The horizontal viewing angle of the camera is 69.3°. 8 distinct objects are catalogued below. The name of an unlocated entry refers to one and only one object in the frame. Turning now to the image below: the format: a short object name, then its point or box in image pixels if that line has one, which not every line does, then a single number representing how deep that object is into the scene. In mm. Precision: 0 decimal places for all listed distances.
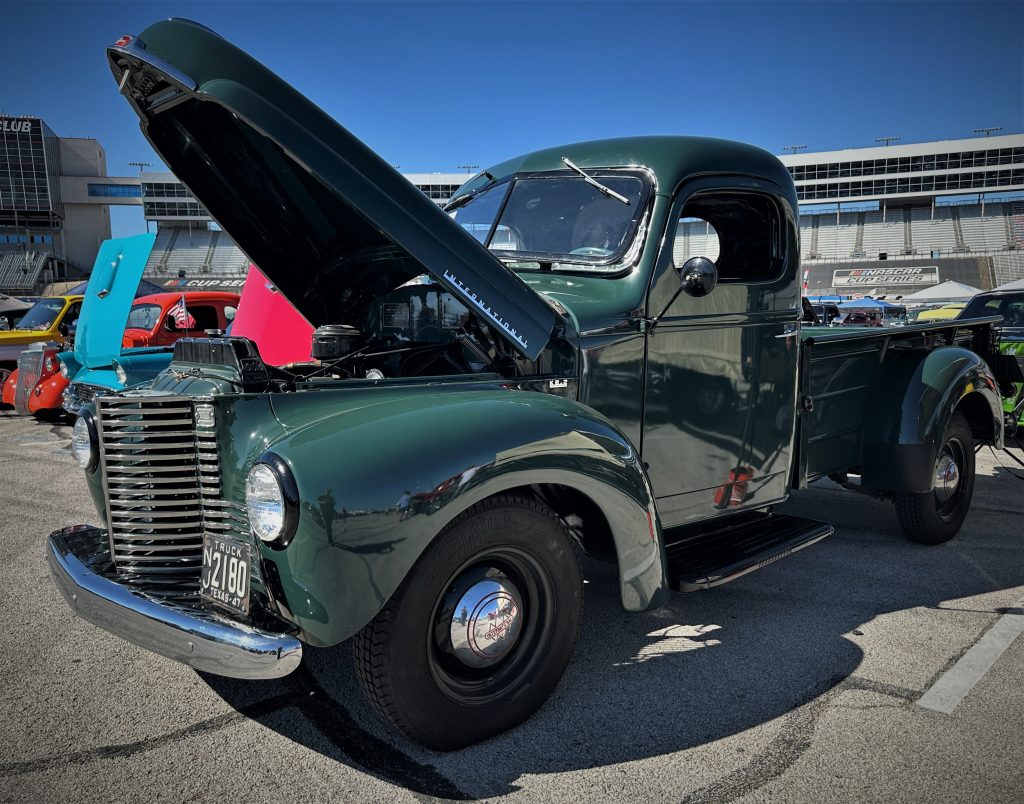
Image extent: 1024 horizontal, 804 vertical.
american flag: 5762
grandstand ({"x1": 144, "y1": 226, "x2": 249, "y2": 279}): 59281
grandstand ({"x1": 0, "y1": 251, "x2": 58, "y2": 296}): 58156
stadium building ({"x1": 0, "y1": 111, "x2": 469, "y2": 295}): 59969
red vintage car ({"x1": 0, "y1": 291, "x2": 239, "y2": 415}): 9953
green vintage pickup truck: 2227
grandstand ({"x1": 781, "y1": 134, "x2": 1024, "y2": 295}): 56312
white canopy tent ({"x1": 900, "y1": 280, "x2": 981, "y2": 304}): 30466
